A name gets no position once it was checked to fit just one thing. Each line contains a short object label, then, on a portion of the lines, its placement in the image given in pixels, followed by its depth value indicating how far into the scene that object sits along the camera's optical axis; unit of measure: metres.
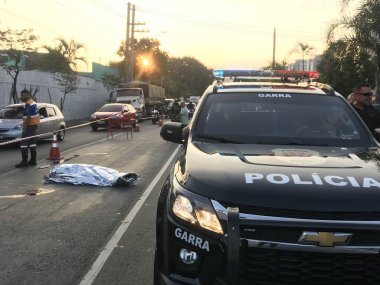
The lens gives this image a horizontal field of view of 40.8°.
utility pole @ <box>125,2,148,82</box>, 50.63
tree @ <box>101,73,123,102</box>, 48.25
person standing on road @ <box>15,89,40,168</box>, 12.70
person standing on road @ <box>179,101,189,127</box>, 20.56
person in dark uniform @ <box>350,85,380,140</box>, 7.10
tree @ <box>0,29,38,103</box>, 27.11
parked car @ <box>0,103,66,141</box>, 17.33
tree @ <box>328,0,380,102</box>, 16.05
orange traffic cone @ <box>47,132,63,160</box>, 13.78
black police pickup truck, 2.80
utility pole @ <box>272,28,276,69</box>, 50.98
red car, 25.73
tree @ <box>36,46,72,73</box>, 38.03
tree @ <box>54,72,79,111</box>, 34.91
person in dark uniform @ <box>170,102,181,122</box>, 23.23
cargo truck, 38.50
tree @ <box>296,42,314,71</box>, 40.72
